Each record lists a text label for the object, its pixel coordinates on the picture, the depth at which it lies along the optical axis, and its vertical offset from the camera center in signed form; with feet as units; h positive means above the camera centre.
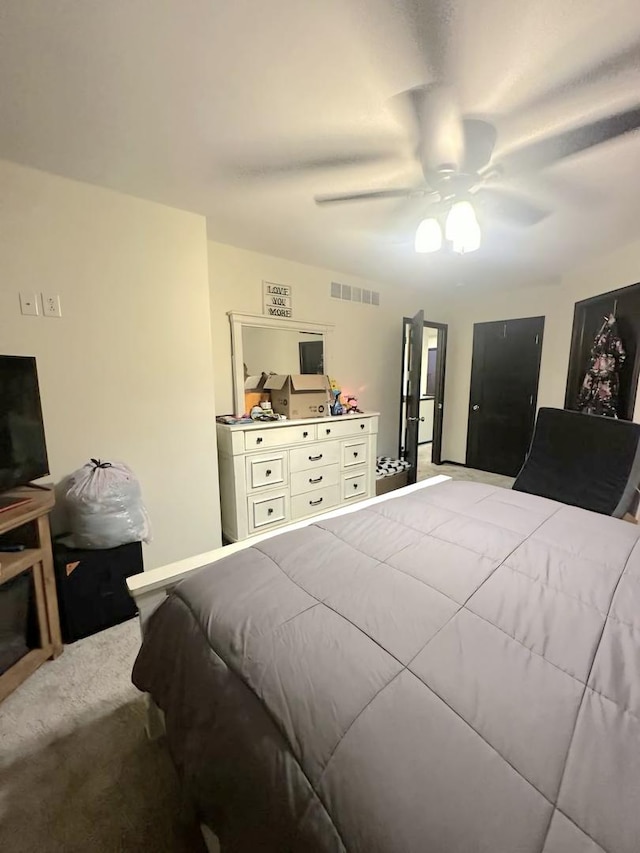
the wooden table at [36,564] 4.90 -2.75
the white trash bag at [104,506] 5.82 -2.29
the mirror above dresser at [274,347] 9.44 +0.63
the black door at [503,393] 13.44 -0.97
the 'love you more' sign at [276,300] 9.83 +1.94
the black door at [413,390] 11.53 -0.72
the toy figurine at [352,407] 11.19 -1.22
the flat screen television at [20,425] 5.13 -0.82
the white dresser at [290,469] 8.43 -2.65
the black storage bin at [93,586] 5.76 -3.63
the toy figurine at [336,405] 10.70 -1.11
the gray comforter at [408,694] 1.79 -2.15
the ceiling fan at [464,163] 3.99 +2.77
